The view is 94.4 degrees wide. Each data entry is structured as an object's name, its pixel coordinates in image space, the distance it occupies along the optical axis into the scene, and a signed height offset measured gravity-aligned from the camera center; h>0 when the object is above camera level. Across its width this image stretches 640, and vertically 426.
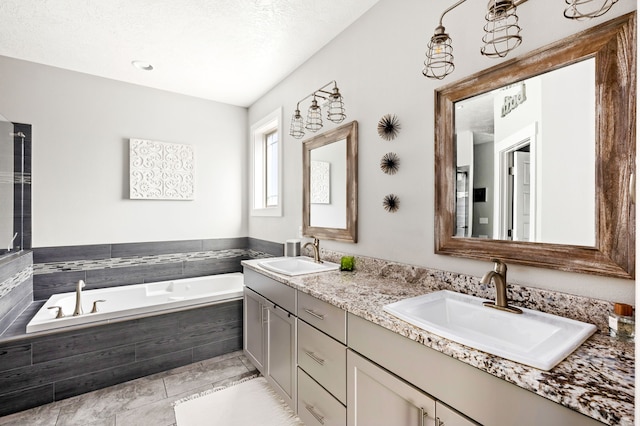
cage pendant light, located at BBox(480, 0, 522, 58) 1.10 +0.76
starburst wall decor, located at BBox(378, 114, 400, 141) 1.84 +0.53
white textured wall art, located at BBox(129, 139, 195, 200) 3.19 +0.46
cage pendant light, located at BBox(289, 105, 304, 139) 2.69 +0.79
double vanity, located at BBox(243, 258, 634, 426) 0.73 -0.48
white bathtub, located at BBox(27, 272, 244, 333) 2.23 -0.82
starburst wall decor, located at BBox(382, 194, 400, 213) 1.84 +0.05
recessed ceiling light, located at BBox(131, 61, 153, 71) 2.74 +1.38
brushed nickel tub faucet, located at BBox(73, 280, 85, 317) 2.39 -0.72
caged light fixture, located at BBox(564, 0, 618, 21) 0.99 +0.73
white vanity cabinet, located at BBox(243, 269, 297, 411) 1.86 -0.86
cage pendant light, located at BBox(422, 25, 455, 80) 1.42 +0.78
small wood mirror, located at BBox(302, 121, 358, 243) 2.17 +0.22
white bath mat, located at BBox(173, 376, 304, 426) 1.89 -1.34
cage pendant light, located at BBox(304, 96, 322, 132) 2.30 +0.79
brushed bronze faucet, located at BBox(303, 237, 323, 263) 2.43 -0.32
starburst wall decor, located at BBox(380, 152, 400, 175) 1.84 +0.30
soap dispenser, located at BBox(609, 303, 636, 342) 0.92 -0.35
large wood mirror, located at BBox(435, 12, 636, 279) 1.01 +0.22
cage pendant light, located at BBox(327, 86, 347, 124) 2.16 +0.81
